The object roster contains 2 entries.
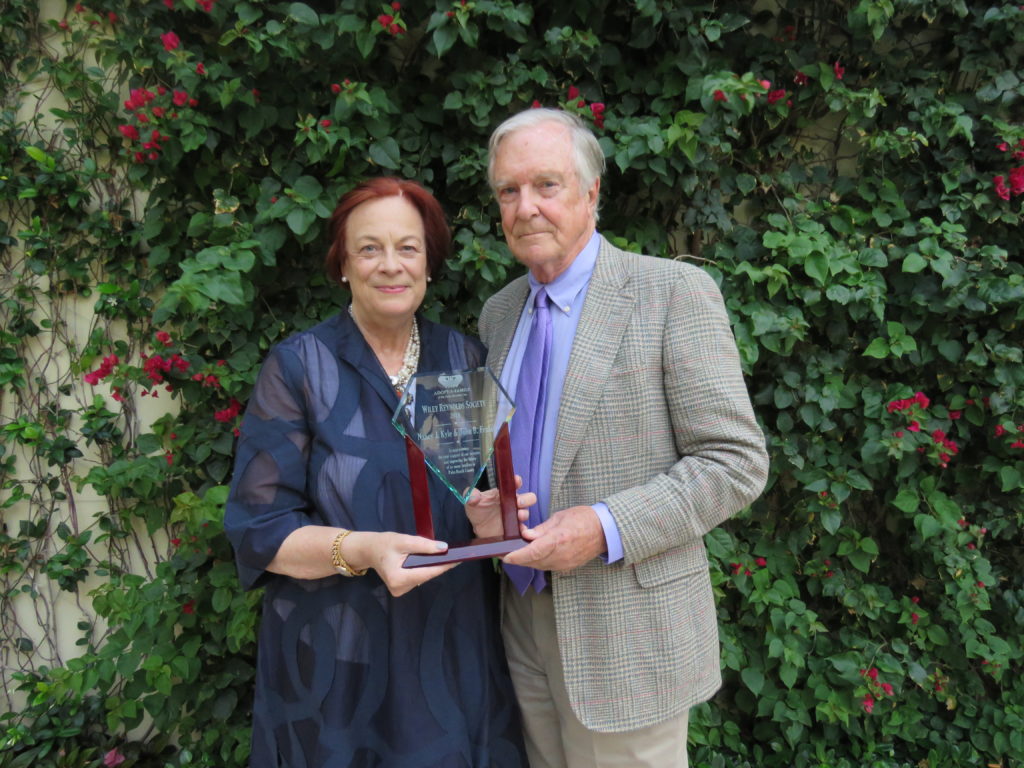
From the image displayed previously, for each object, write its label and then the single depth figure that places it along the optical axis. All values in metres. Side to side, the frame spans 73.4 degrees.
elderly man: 1.40
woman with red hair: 1.42
